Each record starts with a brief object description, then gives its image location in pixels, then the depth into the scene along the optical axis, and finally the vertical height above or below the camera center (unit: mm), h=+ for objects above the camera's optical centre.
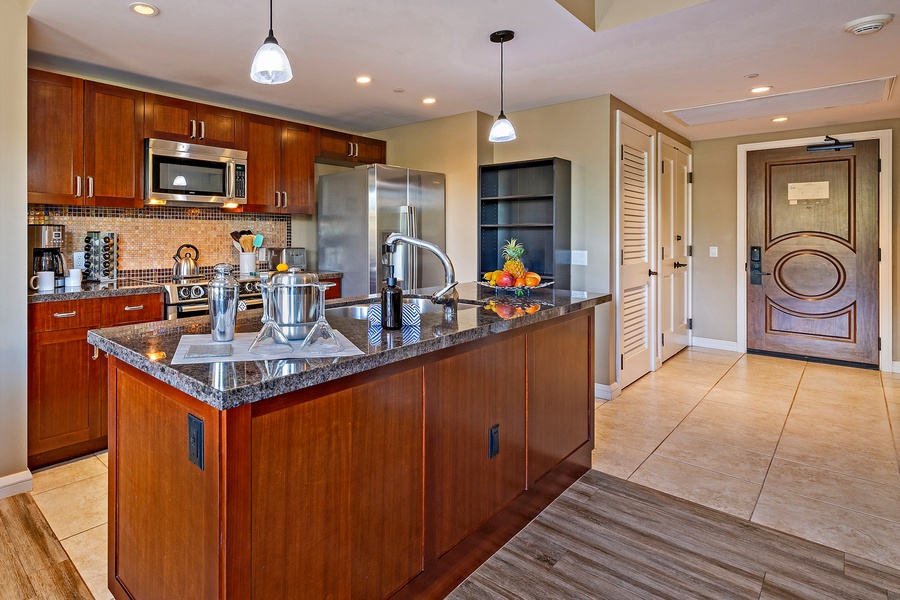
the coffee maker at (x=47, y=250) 3094 +250
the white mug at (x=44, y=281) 2932 +61
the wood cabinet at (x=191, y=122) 3480 +1190
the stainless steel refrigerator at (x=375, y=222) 4223 +588
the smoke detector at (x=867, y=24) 2604 +1353
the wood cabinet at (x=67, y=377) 2766 -473
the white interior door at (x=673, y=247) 5090 +445
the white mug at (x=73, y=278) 3125 +82
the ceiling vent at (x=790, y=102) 3787 +1511
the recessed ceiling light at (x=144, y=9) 2465 +1355
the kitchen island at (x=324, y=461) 1206 -485
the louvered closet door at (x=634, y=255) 4227 +305
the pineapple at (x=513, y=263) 2652 +144
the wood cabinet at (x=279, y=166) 4047 +1012
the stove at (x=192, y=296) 3273 -33
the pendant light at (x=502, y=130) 2953 +911
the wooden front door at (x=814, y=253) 4965 +378
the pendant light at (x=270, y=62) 1837 +809
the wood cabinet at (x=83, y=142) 2963 +902
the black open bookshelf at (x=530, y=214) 4137 +655
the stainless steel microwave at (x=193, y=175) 3467 +823
